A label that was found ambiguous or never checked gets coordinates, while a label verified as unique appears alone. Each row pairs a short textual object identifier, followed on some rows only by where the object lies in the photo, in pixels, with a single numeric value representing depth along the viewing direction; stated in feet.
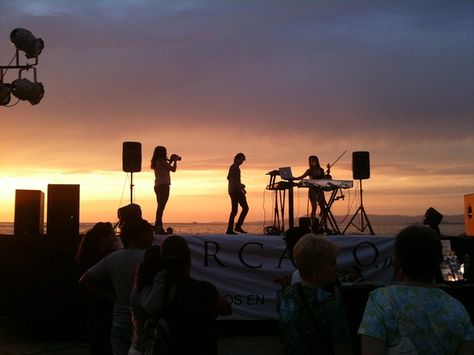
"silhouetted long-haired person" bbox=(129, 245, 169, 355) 10.33
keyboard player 37.35
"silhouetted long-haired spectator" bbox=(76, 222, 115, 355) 15.15
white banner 27.04
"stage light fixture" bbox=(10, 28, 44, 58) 32.63
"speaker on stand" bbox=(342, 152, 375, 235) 40.37
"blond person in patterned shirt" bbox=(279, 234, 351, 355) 9.18
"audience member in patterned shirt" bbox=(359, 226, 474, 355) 7.41
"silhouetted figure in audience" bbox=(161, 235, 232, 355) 10.10
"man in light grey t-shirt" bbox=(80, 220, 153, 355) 13.56
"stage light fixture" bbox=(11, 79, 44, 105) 33.04
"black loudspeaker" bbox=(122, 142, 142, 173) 35.83
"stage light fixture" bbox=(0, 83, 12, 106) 32.50
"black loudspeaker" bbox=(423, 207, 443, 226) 24.23
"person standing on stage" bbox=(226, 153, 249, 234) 36.91
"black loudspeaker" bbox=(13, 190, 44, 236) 27.04
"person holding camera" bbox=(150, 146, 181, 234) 34.42
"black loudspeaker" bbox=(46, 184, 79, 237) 26.48
